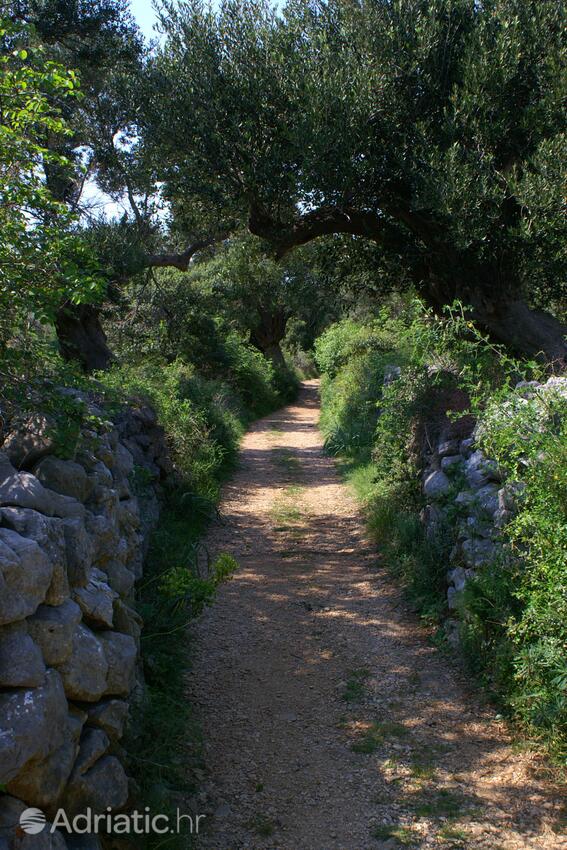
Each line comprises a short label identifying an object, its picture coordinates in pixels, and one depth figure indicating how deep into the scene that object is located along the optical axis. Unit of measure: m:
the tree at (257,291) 17.22
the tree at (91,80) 11.74
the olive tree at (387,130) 9.05
